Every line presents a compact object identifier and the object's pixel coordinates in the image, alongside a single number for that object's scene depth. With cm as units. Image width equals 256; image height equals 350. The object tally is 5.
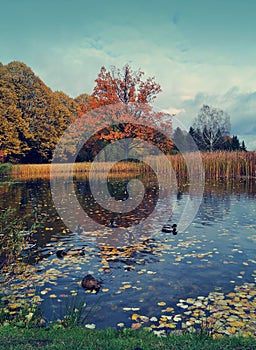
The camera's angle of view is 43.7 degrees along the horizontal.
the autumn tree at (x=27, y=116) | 3703
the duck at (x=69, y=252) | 705
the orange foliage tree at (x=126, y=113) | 3272
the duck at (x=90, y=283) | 530
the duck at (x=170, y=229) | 887
